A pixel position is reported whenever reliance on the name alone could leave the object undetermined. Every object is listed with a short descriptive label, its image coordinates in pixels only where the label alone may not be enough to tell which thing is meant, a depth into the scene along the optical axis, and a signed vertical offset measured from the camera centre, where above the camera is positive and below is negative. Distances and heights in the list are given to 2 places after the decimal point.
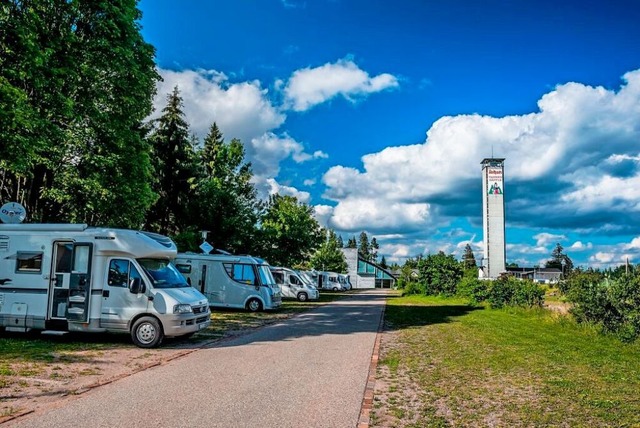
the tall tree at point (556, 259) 149.65 +7.19
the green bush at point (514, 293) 24.88 -0.62
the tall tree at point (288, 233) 41.41 +3.64
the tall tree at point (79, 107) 14.64 +5.86
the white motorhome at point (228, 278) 22.38 -0.23
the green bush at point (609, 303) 13.90 -0.59
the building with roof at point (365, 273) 99.69 +0.85
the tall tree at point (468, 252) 155.02 +9.04
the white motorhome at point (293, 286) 33.97 -0.72
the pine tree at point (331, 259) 75.44 +2.79
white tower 107.69 +13.58
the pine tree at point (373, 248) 178.12 +10.54
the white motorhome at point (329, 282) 57.62 -0.70
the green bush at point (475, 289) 30.66 -0.59
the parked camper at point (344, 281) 64.89 -0.61
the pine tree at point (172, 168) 37.03 +7.81
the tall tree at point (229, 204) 33.66 +4.81
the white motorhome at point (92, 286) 11.57 -0.38
